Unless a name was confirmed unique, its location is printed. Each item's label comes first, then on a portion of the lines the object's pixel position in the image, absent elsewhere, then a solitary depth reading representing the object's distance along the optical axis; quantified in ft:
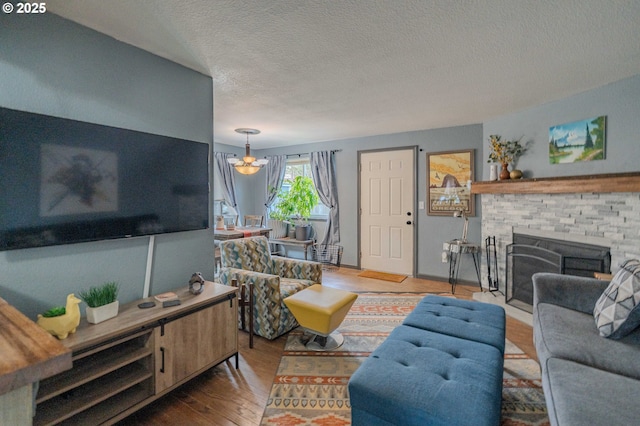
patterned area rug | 5.77
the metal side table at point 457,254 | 13.17
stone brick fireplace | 8.50
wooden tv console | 4.81
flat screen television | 4.91
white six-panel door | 15.76
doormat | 15.21
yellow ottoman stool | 7.82
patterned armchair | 8.79
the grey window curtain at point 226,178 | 18.56
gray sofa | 3.79
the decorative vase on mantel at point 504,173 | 11.92
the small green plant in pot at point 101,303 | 5.42
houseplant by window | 18.57
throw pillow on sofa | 5.57
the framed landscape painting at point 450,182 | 14.05
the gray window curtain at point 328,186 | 17.92
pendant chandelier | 14.20
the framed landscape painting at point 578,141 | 9.34
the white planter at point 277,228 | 19.07
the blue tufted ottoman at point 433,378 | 3.97
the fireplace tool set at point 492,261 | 12.69
